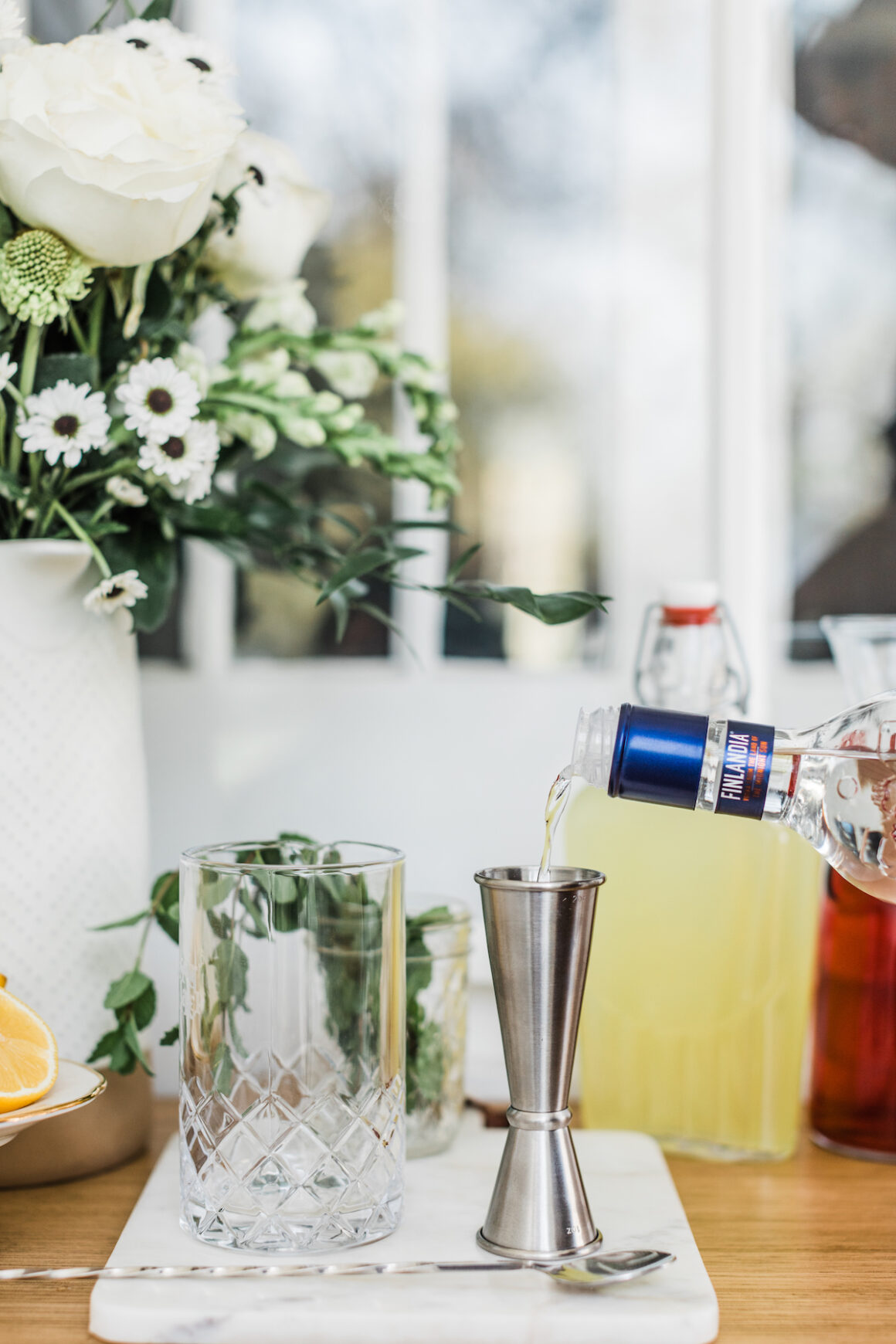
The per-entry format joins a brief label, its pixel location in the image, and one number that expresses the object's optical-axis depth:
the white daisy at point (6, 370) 0.68
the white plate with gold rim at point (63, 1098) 0.62
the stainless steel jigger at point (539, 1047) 0.61
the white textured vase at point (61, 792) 0.76
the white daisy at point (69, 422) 0.70
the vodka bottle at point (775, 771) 0.63
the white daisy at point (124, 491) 0.75
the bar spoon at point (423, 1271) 0.61
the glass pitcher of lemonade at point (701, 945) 0.84
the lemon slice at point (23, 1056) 0.64
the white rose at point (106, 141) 0.65
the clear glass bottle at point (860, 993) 0.85
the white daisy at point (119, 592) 0.72
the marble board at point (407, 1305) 0.57
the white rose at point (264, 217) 0.79
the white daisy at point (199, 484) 0.73
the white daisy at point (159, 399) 0.71
